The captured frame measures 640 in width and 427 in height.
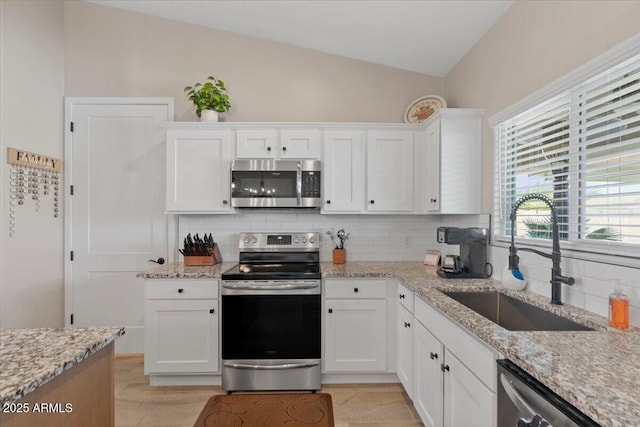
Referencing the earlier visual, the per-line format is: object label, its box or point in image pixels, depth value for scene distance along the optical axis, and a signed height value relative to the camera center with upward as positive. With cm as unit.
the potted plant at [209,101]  292 +103
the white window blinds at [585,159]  135 +29
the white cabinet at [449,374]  125 -73
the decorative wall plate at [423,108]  307 +103
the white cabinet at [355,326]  255 -85
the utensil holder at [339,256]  305 -37
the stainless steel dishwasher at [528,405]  83 -53
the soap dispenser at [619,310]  126 -36
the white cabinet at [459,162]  250 +42
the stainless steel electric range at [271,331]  249 -87
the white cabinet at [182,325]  252 -83
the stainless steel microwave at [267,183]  281 +28
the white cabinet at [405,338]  222 -87
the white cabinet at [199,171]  286 +39
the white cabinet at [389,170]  290 +41
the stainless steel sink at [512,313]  153 -51
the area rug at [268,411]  131 -82
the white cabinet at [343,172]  289 +39
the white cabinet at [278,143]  288 +64
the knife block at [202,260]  289 -39
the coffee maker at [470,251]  232 -24
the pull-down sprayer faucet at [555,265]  159 -23
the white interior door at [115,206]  316 +9
